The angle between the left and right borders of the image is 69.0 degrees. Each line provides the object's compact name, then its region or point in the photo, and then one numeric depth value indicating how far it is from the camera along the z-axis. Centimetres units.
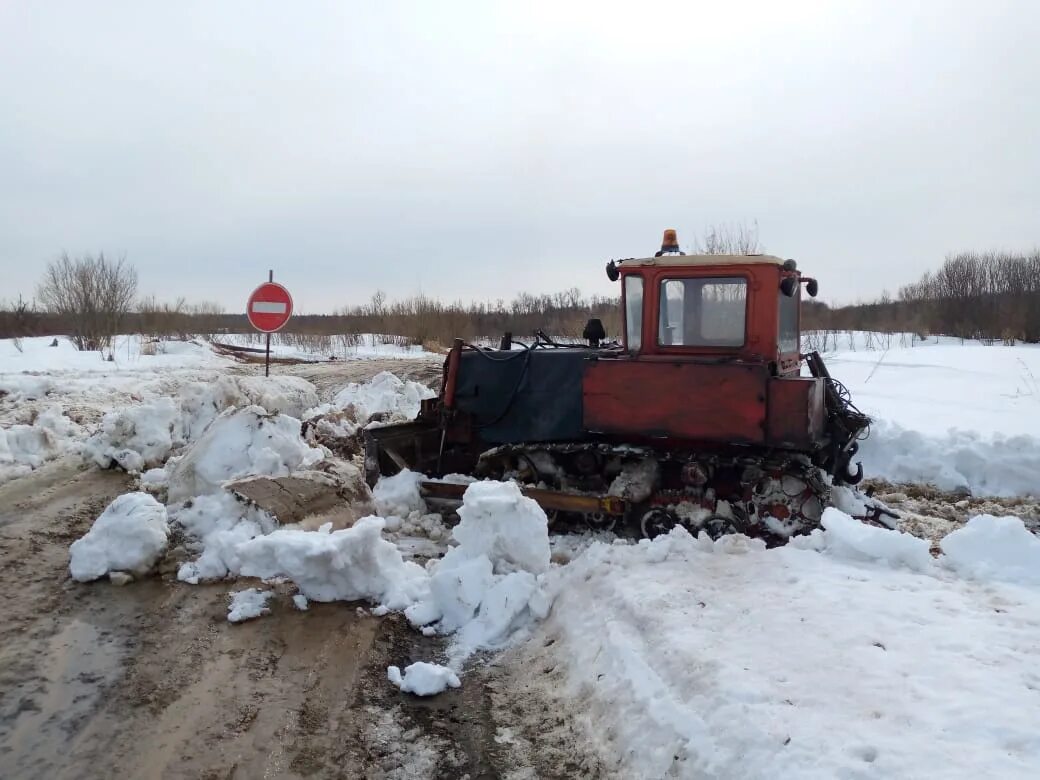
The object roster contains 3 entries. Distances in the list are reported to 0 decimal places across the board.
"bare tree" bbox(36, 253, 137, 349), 2480
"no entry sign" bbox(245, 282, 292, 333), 1048
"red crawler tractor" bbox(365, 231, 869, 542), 586
